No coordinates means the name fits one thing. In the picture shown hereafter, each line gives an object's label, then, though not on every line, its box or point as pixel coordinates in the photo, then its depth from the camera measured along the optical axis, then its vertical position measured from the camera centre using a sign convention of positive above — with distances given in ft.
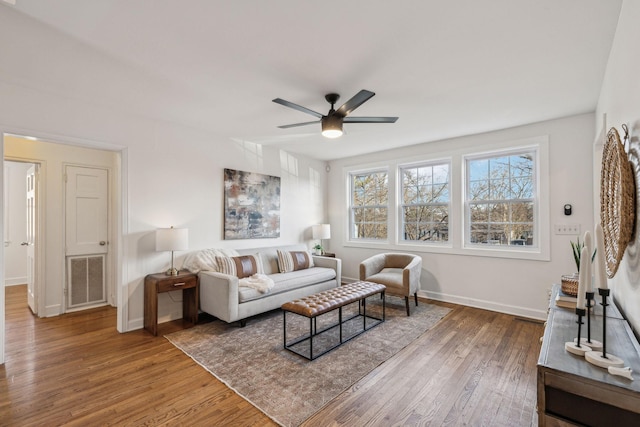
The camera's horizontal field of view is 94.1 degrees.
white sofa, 10.94 -3.07
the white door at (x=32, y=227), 13.07 -0.53
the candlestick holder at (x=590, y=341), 4.30 -1.93
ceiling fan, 8.98 +2.99
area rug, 7.07 -4.34
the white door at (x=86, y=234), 13.61 -0.89
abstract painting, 14.60 +0.49
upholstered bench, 9.20 -2.94
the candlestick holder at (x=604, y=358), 3.81 -1.92
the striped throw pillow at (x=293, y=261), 14.80 -2.37
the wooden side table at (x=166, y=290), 10.94 -2.97
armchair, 12.75 -2.82
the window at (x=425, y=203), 15.48 +0.60
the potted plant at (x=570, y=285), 7.31 -1.81
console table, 3.48 -2.16
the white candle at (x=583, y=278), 4.35 -0.96
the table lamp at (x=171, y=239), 11.34 -0.93
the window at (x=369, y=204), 18.03 +0.59
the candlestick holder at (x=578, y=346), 4.23 -1.94
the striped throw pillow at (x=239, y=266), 12.46 -2.20
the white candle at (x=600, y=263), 4.26 -0.72
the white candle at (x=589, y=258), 4.45 -0.68
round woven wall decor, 4.88 +0.22
